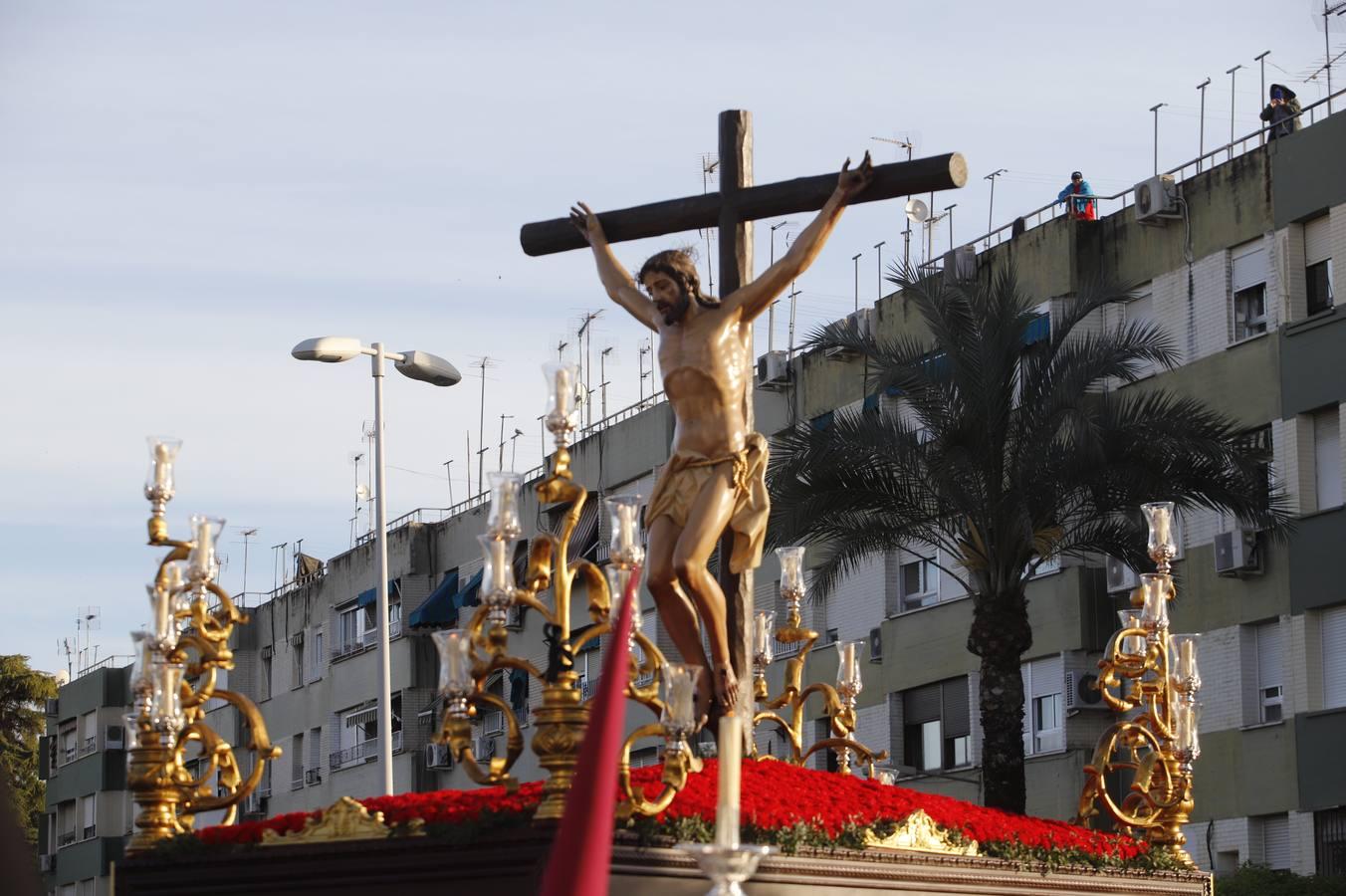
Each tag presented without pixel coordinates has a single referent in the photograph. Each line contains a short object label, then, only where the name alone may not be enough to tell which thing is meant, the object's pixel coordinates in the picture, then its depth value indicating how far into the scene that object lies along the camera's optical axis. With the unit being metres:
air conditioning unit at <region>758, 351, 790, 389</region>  42.69
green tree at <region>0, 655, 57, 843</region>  73.38
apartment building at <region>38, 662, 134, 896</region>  70.06
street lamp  29.67
